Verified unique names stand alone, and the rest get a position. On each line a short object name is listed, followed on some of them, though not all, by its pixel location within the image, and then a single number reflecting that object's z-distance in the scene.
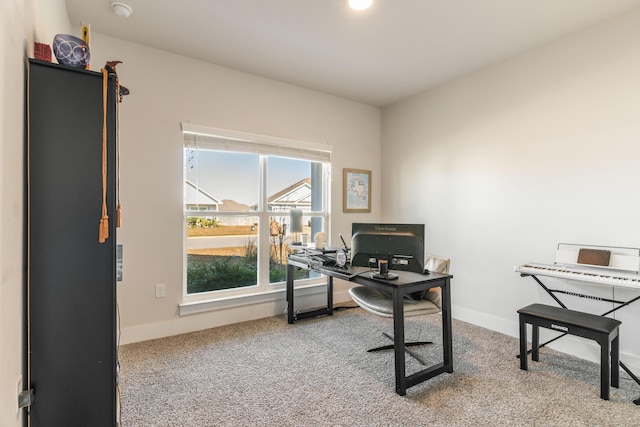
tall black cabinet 1.25
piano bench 2.04
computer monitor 2.51
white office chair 2.52
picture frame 4.28
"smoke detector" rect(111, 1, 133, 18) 2.31
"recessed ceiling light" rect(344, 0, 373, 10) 2.26
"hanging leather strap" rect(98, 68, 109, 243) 1.33
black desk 2.13
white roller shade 3.21
